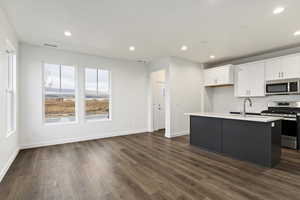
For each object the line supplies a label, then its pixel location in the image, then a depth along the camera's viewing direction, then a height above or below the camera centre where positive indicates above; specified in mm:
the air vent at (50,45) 4125 +1496
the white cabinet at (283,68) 4035 +893
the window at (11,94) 3185 +121
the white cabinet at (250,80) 4703 +635
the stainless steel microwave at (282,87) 4117 +352
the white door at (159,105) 6473 -269
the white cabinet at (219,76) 5289 +867
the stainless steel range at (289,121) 3898 -587
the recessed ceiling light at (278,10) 2480 +1504
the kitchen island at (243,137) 2857 -825
